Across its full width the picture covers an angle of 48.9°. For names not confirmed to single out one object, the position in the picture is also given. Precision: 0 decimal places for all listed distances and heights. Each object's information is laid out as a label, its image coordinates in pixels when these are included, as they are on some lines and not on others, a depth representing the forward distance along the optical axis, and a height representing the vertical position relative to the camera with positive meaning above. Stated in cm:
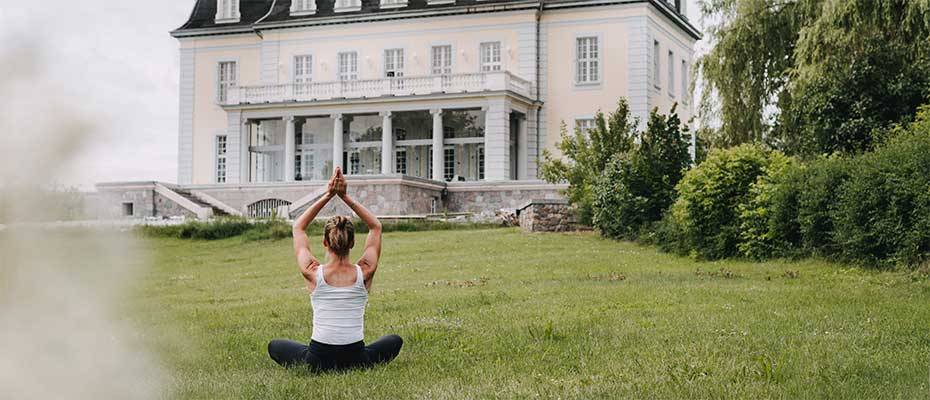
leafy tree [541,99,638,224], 2844 +188
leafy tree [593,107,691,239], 2252 +81
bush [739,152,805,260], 1694 +3
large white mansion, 4262 +559
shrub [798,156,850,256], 1571 +22
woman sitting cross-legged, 727 -64
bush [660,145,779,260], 1842 +30
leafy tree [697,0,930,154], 2194 +367
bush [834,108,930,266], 1400 +13
